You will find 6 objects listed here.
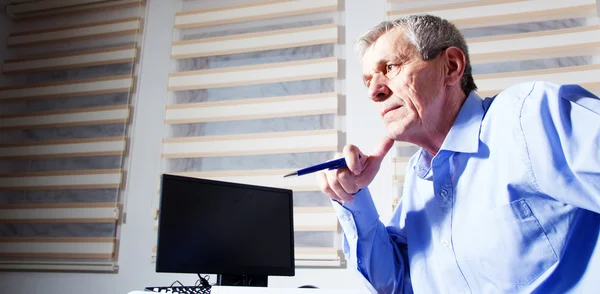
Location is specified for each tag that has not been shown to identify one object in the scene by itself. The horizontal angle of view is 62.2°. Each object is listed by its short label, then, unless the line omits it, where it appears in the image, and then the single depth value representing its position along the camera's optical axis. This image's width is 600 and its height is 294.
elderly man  0.74
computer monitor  1.57
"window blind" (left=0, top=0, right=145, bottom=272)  2.54
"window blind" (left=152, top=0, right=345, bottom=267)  2.28
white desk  0.80
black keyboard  1.52
